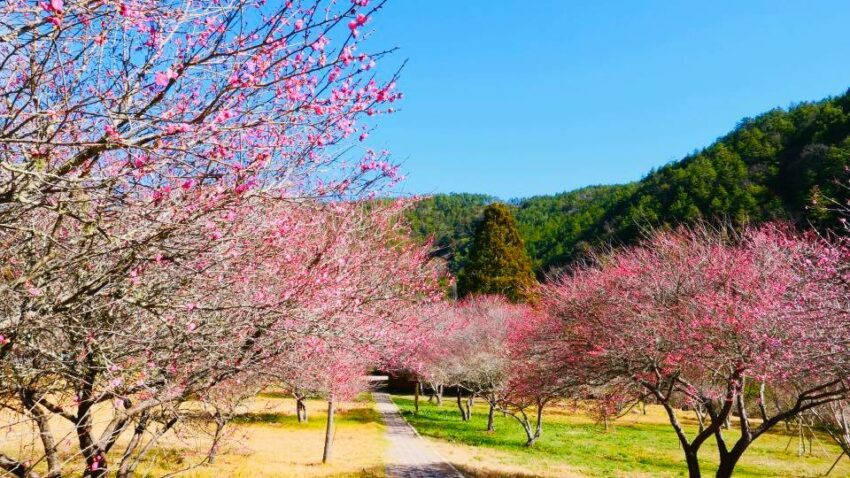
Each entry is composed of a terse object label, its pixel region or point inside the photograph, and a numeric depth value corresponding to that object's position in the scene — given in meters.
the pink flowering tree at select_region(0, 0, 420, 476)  3.04
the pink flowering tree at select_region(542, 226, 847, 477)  8.61
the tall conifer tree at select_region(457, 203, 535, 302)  51.22
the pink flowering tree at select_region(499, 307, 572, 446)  12.52
